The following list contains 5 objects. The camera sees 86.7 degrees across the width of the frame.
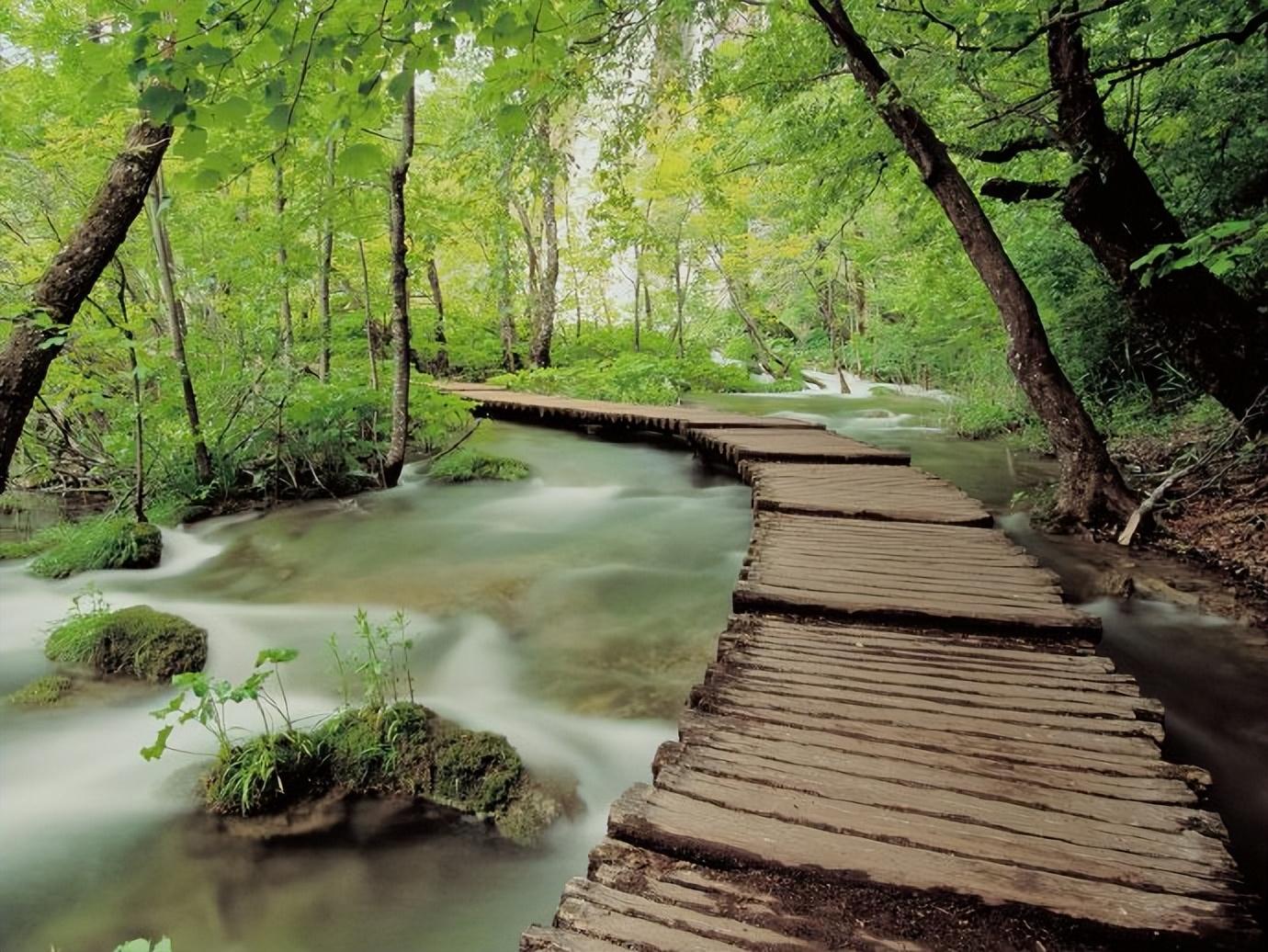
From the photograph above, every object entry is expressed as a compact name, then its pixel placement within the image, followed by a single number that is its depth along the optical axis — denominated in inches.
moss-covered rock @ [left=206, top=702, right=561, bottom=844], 130.6
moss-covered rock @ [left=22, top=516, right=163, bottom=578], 235.0
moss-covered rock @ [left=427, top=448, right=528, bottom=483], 386.9
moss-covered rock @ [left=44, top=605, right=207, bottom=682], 174.7
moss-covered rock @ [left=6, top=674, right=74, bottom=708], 165.5
